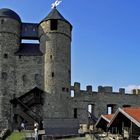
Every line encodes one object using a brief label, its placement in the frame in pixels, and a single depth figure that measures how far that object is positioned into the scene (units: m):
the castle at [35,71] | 24.21
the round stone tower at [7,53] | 24.36
